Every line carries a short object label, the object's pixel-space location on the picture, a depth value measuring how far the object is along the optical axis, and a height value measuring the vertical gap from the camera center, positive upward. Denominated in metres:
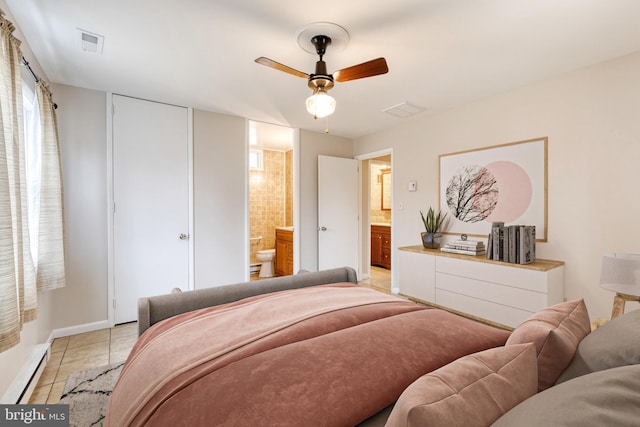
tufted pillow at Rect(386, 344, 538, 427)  0.49 -0.36
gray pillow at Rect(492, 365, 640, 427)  0.46 -0.35
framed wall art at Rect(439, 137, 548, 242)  2.65 +0.26
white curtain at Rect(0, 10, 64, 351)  1.25 +0.03
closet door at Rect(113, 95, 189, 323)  2.92 +0.14
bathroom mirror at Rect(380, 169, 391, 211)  6.25 +0.50
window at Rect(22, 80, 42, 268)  2.15 +0.42
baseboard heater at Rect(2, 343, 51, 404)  1.67 -1.07
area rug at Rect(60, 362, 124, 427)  1.60 -1.16
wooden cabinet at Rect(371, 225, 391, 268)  5.50 -0.67
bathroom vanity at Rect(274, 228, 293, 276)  4.58 -0.67
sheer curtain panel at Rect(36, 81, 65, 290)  2.16 +0.06
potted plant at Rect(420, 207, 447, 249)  3.34 -0.20
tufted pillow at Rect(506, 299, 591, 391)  0.78 -0.38
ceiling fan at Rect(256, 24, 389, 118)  1.84 +0.93
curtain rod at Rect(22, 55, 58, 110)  1.85 +1.01
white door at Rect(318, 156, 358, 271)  4.21 +0.01
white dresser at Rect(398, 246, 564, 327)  2.35 -0.69
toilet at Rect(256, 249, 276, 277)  4.90 -0.85
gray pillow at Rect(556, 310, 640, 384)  0.72 -0.38
